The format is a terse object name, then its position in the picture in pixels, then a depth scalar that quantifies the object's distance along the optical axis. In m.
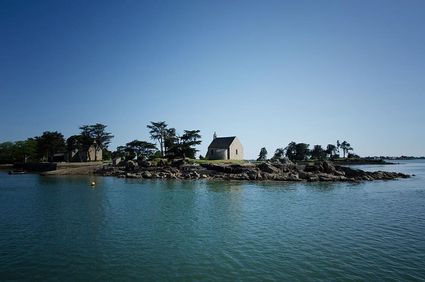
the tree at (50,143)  124.44
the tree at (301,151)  171.66
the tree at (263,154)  166.00
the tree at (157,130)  104.31
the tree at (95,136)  112.62
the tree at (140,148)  107.94
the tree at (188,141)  93.44
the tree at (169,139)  96.26
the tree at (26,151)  144.75
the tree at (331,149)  196.00
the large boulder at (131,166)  87.85
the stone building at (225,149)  106.62
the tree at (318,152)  182.00
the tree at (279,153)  177.88
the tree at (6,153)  153.00
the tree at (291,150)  174.06
